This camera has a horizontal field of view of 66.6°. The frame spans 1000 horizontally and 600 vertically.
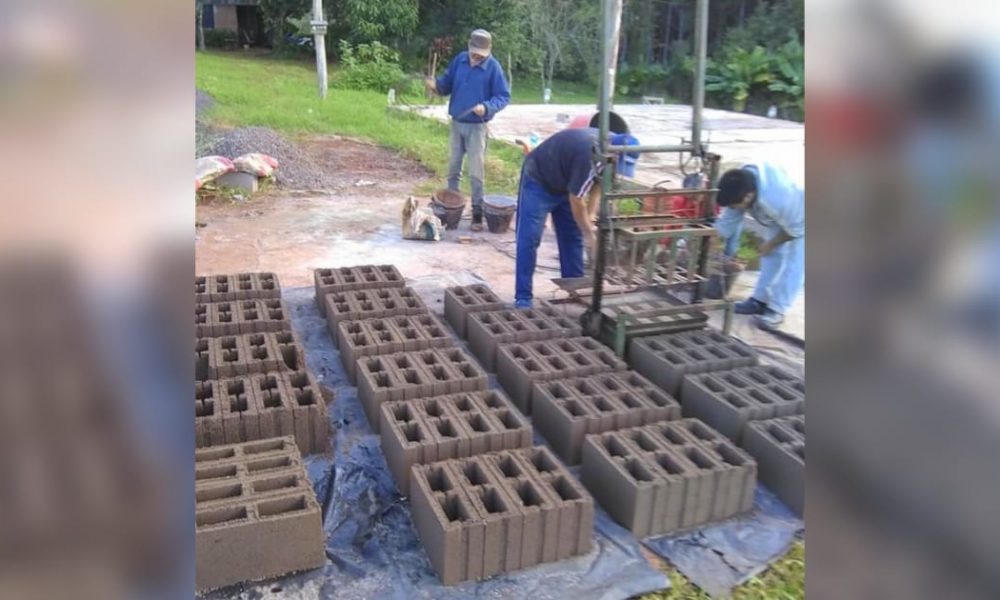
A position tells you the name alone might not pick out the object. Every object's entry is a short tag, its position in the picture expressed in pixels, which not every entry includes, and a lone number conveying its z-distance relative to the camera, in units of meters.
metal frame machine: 4.78
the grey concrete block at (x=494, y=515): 3.11
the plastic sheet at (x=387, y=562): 3.11
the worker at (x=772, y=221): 5.52
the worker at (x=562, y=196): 5.38
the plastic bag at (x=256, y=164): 10.05
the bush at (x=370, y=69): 20.89
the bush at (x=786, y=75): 20.64
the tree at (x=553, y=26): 23.41
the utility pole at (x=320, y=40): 15.65
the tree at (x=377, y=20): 22.66
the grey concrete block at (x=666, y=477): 3.50
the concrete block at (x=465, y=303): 5.60
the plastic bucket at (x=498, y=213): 8.52
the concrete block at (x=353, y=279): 5.91
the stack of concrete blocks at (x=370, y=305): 5.36
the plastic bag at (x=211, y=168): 9.64
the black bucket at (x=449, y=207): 8.63
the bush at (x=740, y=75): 21.77
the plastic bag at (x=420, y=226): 8.23
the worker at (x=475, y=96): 8.45
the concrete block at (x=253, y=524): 3.00
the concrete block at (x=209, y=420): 3.73
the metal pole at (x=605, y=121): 4.54
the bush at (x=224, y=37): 28.41
